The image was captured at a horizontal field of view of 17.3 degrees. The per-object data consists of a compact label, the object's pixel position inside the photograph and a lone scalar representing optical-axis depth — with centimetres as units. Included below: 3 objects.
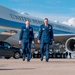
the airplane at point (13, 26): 1900
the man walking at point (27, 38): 1061
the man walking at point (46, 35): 1036
